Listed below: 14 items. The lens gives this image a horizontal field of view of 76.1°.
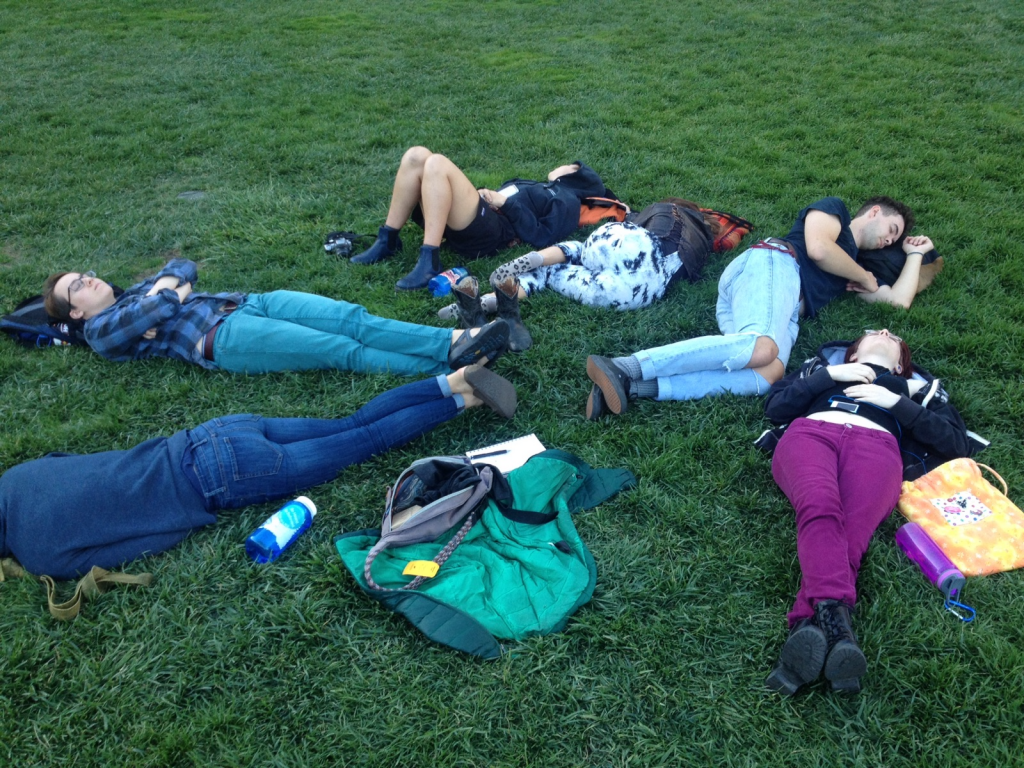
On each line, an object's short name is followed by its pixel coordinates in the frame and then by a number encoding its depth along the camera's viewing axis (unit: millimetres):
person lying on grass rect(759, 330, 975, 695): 2518
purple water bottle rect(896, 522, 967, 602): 2811
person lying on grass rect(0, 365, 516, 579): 2932
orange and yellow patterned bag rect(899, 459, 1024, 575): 2986
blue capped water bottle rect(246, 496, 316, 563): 3068
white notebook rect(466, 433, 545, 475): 3584
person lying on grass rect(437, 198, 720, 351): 4742
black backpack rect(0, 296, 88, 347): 4477
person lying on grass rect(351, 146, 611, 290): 5074
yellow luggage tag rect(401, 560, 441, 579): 2875
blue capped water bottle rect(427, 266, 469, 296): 4984
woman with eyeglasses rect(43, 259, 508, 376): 4148
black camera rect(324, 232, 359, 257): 5535
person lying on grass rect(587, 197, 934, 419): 3949
